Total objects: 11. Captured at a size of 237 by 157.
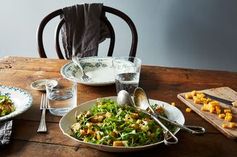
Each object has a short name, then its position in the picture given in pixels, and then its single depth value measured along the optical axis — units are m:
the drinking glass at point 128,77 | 1.09
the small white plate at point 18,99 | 0.93
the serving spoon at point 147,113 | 0.79
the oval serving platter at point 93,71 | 1.19
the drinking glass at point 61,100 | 1.00
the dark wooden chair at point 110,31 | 1.66
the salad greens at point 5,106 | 0.94
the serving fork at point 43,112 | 0.90
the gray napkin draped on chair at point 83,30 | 1.73
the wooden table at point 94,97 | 0.81
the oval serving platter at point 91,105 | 0.76
